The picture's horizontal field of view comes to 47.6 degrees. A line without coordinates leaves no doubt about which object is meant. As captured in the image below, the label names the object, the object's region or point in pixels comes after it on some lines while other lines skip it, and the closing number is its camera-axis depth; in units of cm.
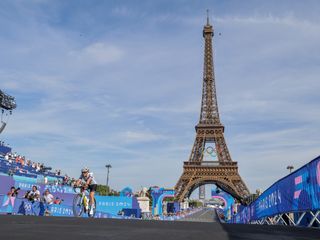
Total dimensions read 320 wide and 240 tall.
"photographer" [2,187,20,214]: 1714
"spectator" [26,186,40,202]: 1661
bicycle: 1350
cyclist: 1281
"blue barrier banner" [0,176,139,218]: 1720
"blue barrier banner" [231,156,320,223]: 942
